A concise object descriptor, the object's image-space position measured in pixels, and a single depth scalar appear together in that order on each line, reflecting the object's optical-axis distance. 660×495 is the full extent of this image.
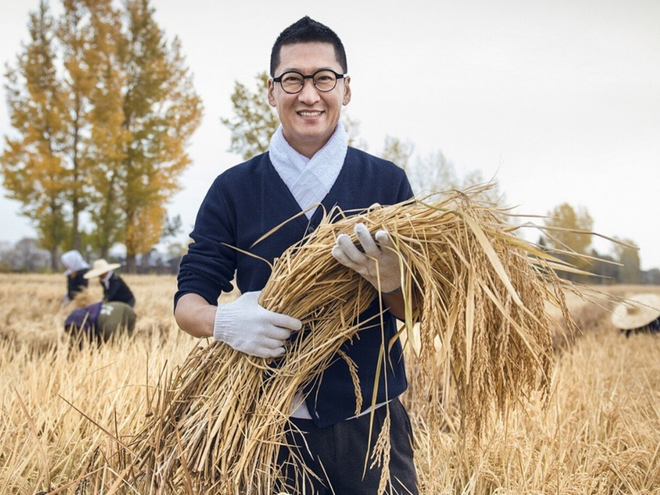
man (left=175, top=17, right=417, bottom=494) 1.59
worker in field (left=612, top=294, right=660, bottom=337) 6.38
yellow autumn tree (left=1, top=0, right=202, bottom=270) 15.16
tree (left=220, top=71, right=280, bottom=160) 10.63
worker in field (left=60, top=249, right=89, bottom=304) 7.44
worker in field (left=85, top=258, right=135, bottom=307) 6.64
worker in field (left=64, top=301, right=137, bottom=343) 4.94
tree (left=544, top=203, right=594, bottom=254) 18.80
